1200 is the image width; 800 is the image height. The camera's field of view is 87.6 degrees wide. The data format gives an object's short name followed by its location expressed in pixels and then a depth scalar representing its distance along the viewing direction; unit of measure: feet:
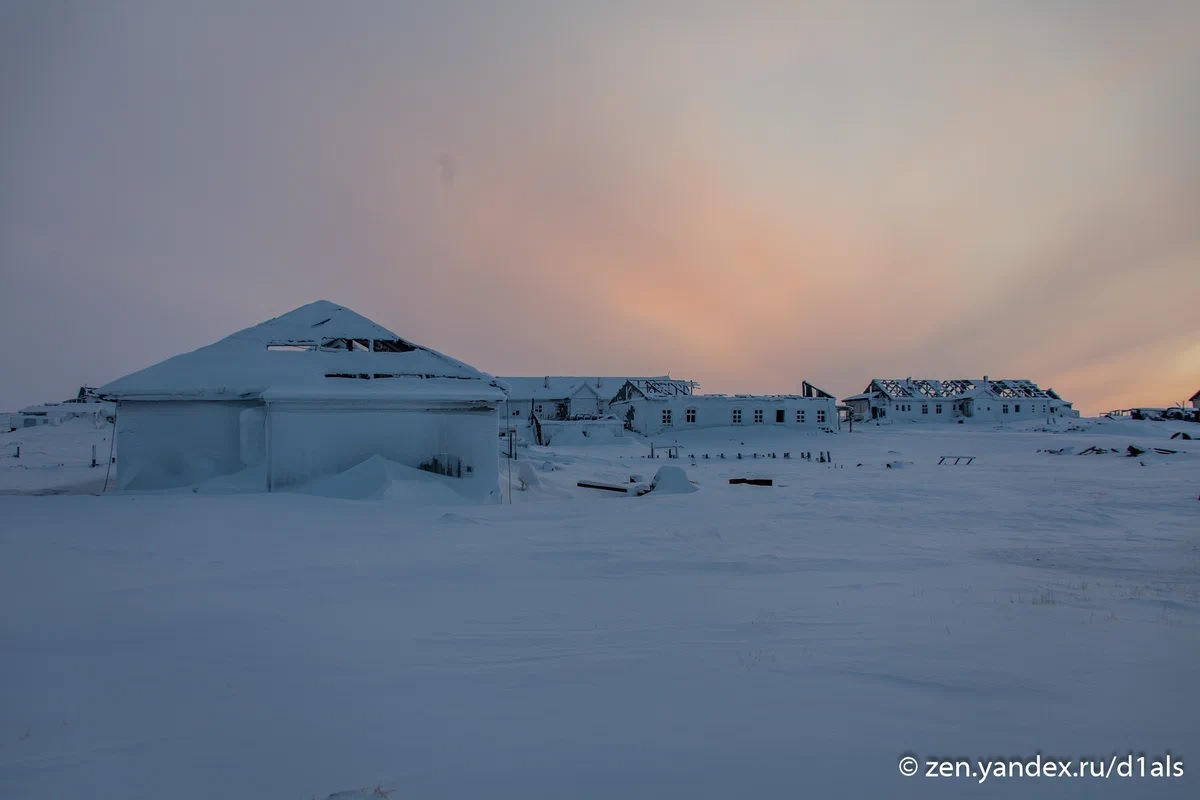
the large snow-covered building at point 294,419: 51.78
